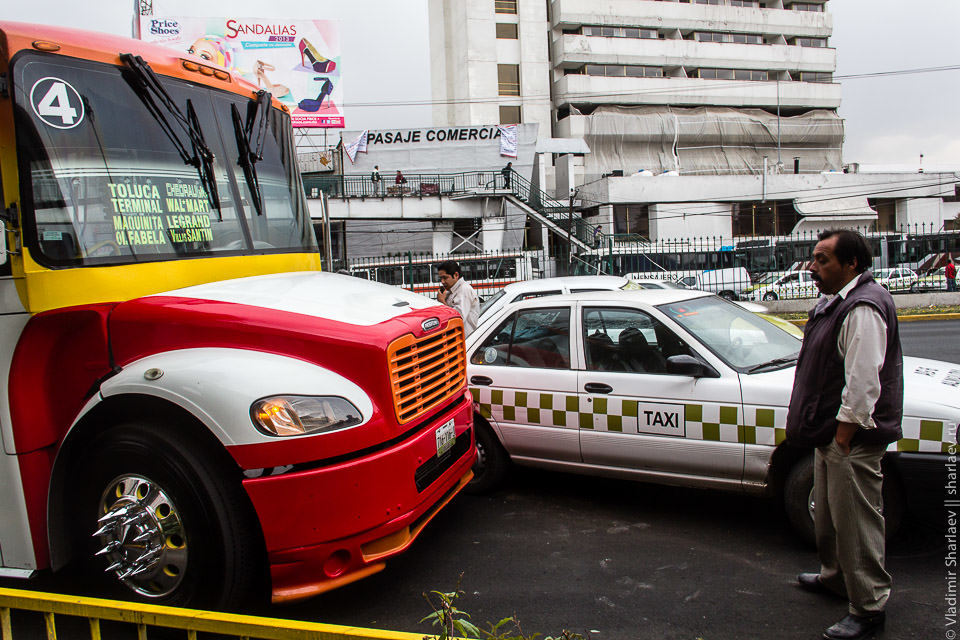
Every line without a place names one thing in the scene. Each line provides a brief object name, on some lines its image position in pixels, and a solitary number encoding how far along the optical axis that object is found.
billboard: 29.62
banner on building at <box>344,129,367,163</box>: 33.91
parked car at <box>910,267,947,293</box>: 19.44
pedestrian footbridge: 30.75
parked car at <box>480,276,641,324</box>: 9.84
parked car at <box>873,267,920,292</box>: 19.50
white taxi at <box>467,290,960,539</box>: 3.92
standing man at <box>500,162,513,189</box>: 32.75
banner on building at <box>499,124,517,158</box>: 34.62
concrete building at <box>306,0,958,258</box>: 41.50
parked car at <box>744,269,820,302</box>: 20.14
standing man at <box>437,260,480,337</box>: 7.78
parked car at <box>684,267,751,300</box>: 21.52
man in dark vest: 2.92
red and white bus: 3.10
